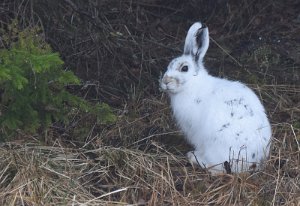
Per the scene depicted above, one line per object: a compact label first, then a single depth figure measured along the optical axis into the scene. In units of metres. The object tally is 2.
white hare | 9.23
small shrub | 8.76
